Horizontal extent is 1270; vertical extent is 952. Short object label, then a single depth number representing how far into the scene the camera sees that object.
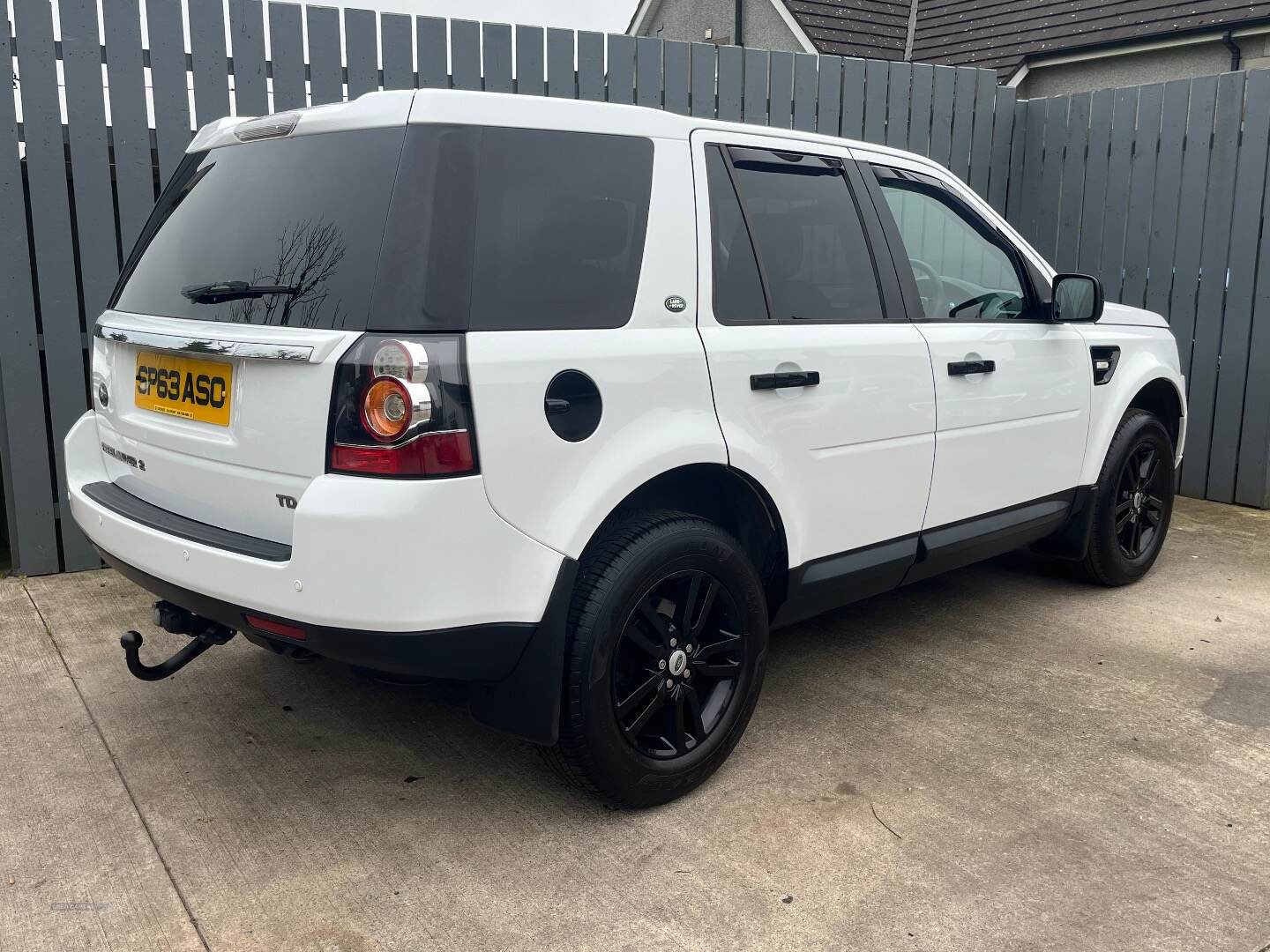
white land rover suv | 2.34
